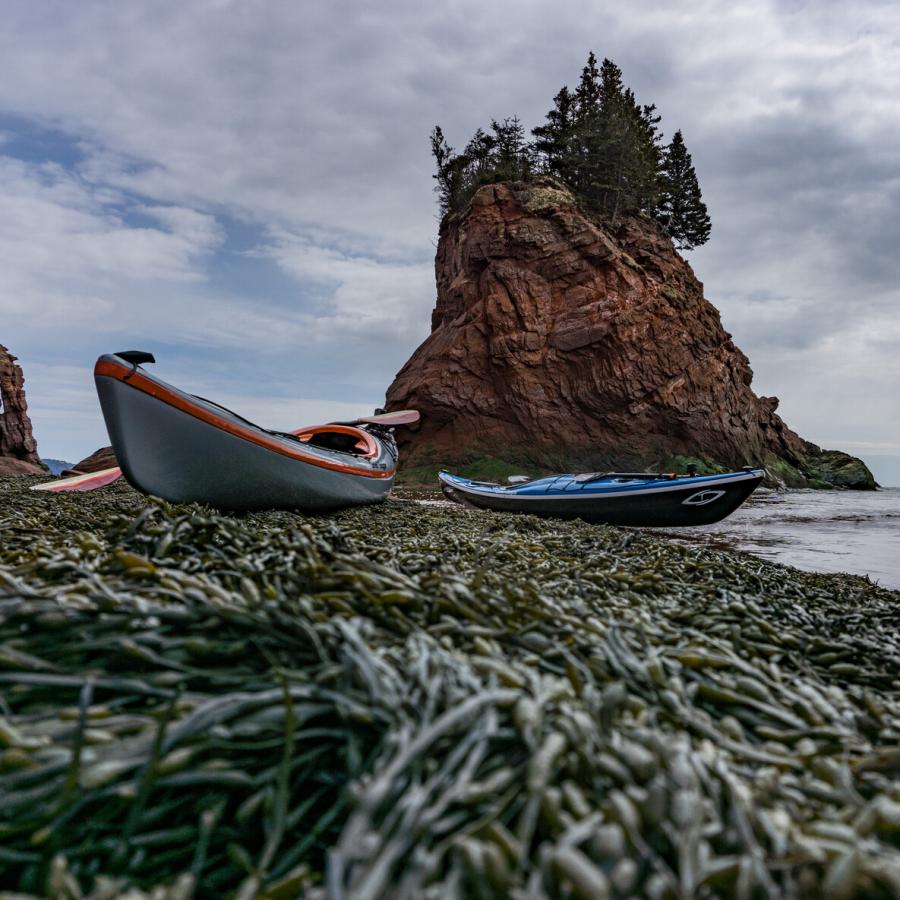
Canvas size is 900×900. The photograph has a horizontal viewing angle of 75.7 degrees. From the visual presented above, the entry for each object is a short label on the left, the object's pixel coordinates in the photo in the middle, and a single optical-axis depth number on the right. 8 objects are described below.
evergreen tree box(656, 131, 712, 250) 33.31
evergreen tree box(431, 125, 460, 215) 29.86
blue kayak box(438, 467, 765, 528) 9.58
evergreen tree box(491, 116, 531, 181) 27.17
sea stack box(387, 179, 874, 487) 23.67
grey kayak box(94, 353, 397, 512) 5.30
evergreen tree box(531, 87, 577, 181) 28.15
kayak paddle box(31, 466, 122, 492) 9.79
